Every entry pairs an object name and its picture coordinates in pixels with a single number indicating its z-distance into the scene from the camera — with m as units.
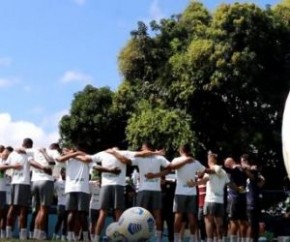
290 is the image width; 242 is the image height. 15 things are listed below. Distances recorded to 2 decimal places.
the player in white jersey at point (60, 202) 16.97
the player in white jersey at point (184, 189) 13.95
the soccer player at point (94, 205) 14.92
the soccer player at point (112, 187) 13.48
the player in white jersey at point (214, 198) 14.51
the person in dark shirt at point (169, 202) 16.75
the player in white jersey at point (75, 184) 14.16
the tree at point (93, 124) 39.16
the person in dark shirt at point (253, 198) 15.08
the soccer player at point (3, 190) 15.27
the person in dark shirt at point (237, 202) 15.16
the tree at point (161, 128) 32.19
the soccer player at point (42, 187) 14.21
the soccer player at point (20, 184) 14.41
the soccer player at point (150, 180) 13.80
